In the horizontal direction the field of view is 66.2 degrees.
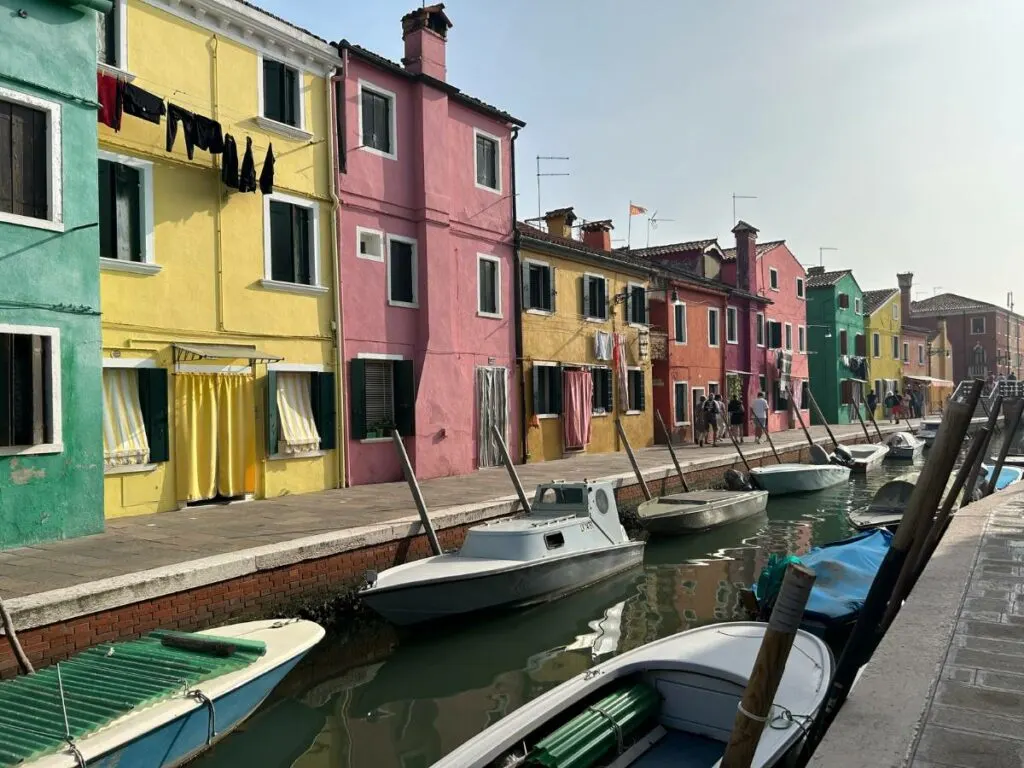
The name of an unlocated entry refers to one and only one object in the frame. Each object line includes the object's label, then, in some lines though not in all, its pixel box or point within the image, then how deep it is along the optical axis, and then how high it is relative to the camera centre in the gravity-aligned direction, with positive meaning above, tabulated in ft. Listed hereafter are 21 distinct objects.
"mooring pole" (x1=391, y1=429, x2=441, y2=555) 33.65 -4.74
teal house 29.86 +5.48
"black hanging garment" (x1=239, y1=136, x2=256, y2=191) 41.29 +12.58
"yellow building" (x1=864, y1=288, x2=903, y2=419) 143.13 +10.59
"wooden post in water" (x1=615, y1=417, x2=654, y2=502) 50.39 -4.96
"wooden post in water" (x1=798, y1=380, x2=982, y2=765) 17.56 -3.27
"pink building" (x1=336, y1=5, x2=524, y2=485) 48.96 +9.90
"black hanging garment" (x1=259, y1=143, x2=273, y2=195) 42.14 +12.62
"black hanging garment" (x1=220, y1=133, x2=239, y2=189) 40.70 +12.79
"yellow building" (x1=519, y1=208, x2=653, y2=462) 64.34 +5.56
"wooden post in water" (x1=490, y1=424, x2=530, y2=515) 39.37 -3.74
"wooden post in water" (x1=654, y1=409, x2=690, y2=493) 56.11 -5.16
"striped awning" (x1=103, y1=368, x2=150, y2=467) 35.70 -0.39
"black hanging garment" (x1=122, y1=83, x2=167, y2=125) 36.09 +14.32
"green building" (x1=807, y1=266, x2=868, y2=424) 129.08 +8.84
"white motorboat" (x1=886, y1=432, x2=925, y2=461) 91.86 -5.87
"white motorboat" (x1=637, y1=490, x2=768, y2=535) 45.52 -6.65
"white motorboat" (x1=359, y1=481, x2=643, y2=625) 28.60 -6.30
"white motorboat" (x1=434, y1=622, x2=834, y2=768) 15.07 -6.41
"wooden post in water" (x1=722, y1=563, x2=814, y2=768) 9.50 -3.38
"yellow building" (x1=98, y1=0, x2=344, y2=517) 36.99 +7.78
